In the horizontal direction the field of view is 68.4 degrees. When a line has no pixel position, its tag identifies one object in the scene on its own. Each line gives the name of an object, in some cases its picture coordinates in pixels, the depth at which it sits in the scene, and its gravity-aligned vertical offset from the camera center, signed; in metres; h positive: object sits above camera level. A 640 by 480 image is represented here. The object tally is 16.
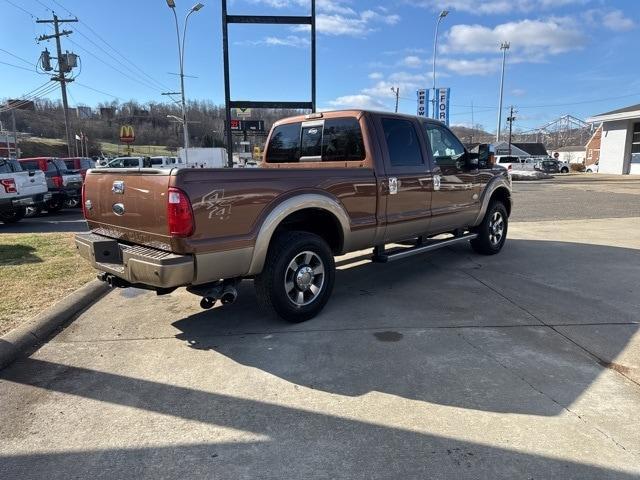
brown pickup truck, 3.74 -0.47
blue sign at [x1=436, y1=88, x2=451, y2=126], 27.94 +3.42
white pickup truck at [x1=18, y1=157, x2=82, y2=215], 15.37 -0.76
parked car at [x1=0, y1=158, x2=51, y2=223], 12.35 -0.86
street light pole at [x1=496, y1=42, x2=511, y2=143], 45.27 +4.69
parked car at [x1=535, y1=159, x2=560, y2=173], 45.42 -0.43
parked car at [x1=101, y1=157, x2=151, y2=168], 26.33 -0.17
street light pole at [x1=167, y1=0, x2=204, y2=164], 30.19 +4.96
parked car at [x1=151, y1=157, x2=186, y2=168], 33.07 -0.13
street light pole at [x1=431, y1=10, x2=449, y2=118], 28.14 +3.38
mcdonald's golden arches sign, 28.02 +1.48
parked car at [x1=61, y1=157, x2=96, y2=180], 18.95 -0.18
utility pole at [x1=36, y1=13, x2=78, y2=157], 32.34 +6.36
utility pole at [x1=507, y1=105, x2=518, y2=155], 69.32 +6.48
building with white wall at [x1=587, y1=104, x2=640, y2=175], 38.36 +1.89
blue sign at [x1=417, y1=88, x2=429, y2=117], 28.88 +3.62
